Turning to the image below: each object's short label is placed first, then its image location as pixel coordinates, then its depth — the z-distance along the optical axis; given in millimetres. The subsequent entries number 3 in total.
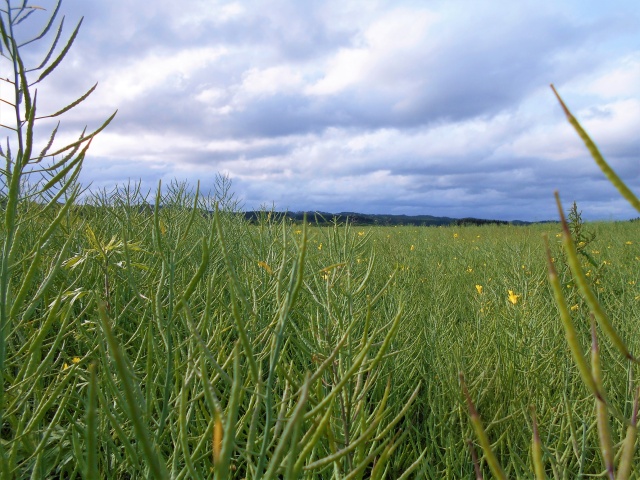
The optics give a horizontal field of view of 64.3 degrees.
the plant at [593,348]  300
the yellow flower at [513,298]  2174
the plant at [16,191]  588
